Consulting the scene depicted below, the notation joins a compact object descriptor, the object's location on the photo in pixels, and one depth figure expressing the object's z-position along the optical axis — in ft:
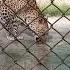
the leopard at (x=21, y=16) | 29.53
